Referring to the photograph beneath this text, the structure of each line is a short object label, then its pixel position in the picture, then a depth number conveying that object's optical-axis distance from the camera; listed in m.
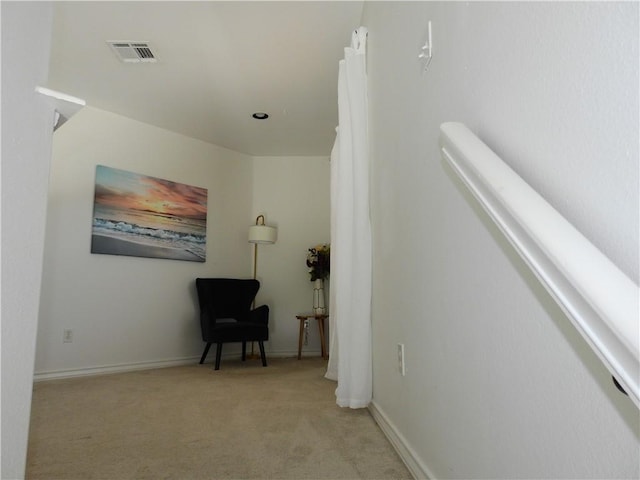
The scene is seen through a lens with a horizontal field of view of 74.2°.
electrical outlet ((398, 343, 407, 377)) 1.57
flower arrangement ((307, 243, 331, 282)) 4.72
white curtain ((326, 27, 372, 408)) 2.18
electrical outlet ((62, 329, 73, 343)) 3.49
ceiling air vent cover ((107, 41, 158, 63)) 2.91
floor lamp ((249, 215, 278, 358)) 4.62
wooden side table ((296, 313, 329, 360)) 4.52
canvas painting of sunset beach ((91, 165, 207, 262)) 3.79
